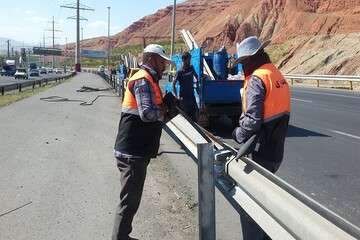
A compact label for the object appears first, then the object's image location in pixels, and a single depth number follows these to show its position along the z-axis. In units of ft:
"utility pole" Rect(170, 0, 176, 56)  167.29
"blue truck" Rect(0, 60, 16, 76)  304.97
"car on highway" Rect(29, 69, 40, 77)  301.22
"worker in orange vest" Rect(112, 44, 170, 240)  16.19
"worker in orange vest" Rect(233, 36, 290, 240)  14.97
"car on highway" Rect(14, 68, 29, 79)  257.03
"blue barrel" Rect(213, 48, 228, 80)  49.16
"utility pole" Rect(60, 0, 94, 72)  351.97
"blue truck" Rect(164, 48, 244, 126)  46.44
